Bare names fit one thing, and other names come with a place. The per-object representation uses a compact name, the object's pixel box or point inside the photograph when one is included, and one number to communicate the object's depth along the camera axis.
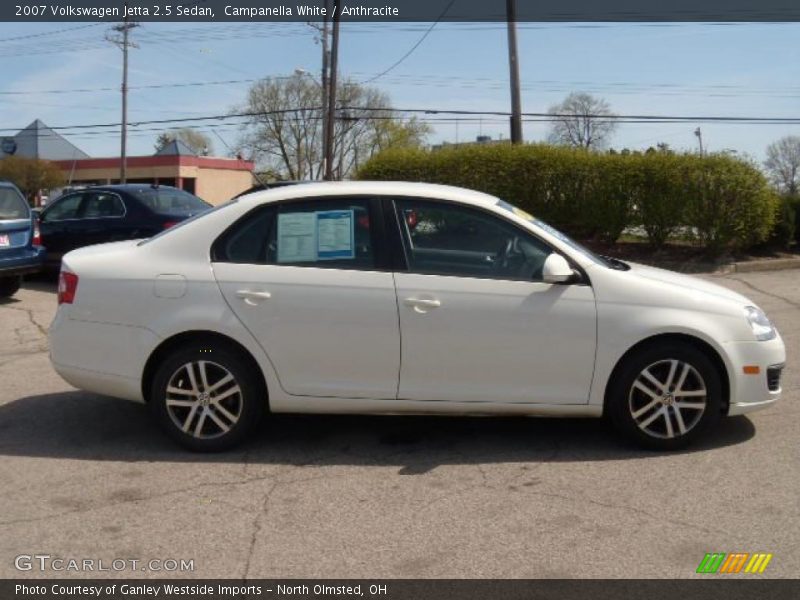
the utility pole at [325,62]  31.57
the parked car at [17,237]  10.38
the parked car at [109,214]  11.55
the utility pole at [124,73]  46.47
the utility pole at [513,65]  20.23
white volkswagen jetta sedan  4.75
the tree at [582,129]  46.66
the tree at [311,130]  54.09
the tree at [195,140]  83.12
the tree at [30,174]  55.38
